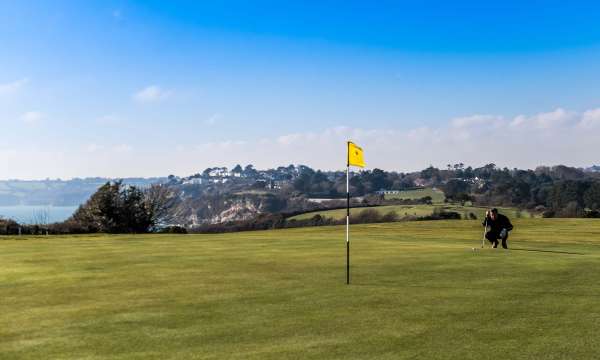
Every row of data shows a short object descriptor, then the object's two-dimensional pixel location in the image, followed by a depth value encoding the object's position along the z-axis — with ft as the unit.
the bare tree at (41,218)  232.78
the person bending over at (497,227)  91.30
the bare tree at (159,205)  292.40
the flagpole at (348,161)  60.00
